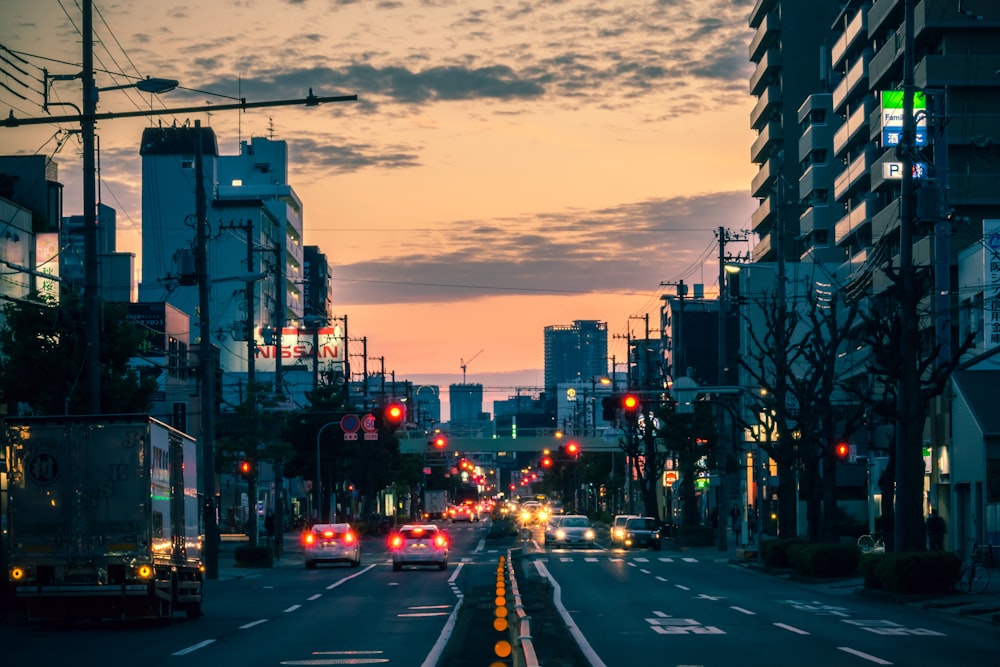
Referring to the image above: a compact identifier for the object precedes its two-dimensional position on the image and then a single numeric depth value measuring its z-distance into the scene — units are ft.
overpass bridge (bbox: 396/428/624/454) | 443.73
